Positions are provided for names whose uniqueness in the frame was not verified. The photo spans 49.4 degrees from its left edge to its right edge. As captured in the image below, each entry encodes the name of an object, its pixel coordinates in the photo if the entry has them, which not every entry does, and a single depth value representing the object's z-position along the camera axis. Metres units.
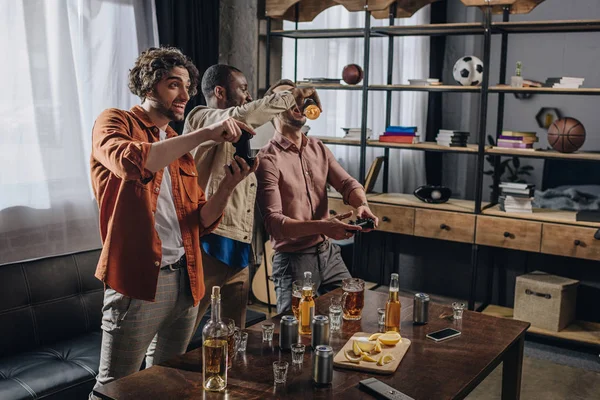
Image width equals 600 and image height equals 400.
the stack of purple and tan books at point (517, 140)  4.00
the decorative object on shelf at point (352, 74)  4.41
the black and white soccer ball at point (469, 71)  4.14
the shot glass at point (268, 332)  2.04
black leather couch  2.56
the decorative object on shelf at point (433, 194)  4.26
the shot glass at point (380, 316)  2.24
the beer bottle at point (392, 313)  2.15
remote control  1.66
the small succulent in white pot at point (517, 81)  3.98
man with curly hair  1.91
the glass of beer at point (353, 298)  2.26
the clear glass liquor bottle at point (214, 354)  1.68
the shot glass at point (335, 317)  2.18
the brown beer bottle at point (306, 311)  2.10
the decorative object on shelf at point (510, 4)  3.85
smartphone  2.13
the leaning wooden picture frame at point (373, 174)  4.52
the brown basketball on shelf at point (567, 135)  3.83
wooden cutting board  1.84
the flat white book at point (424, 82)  4.26
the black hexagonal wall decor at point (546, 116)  5.54
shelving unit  3.82
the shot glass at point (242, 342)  1.96
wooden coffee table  1.70
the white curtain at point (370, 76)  5.02
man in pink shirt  2.63
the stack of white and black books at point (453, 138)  4.21
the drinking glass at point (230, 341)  1.82
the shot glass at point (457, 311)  2.33
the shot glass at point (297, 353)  1.86
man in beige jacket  2.41
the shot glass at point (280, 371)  1.74
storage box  3.84
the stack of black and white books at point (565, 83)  3.82
